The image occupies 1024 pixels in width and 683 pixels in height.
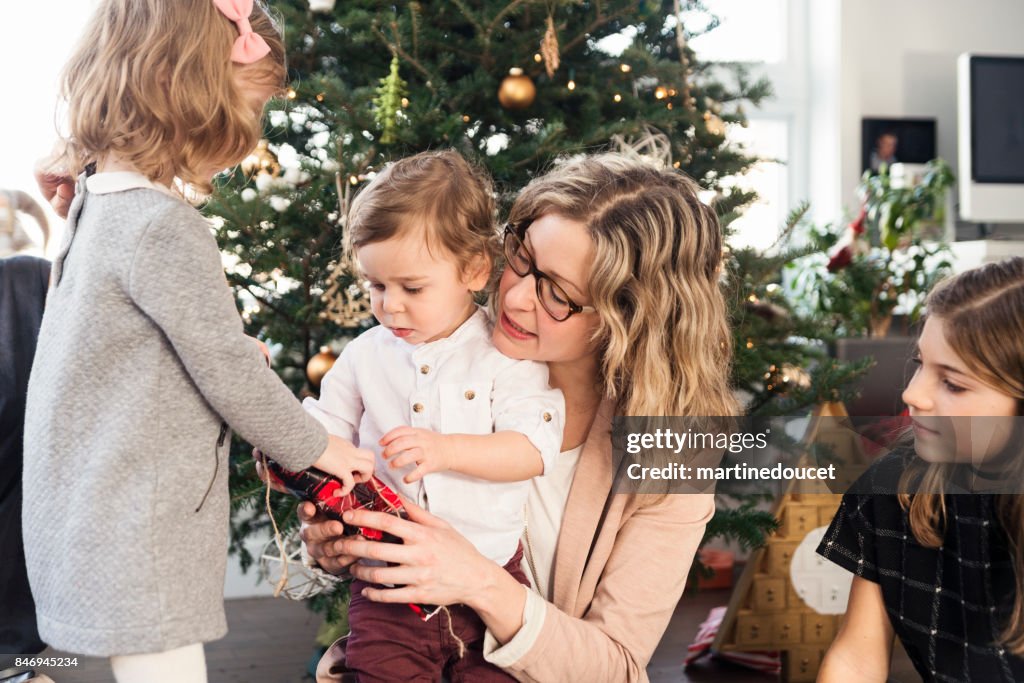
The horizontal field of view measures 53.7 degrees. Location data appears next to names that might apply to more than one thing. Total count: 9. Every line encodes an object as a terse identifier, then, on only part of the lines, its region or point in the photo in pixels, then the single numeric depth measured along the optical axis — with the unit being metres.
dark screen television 4.08
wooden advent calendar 2.46
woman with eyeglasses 1.26
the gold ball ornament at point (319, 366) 2.13
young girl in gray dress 1.02
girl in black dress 1.20
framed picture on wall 4.26
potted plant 3.39
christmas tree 2.02
